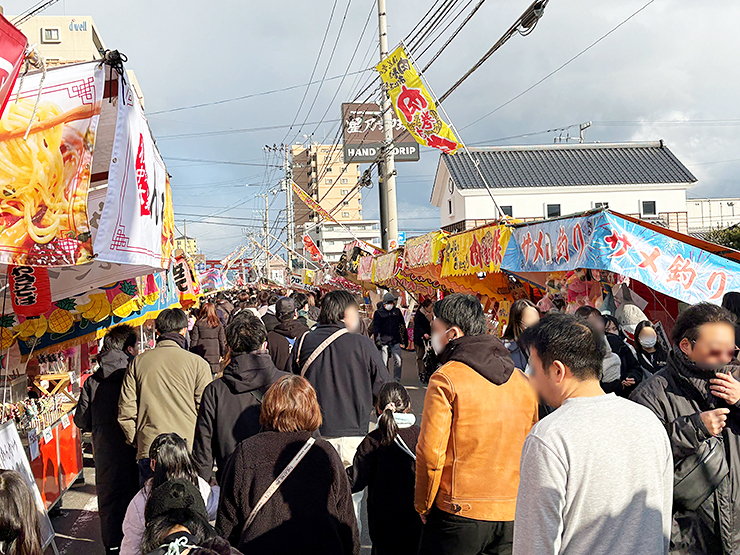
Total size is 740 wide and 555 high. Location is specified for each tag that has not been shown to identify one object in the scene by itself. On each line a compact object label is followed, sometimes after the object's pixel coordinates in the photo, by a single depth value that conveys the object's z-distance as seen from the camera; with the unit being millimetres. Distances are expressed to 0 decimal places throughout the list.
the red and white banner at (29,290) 4906
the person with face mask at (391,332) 11242
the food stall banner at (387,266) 14672
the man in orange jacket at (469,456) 2834
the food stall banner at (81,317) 6438
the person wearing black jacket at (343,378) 4348
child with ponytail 3648
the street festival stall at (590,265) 5762
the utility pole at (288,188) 43750
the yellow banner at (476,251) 8453
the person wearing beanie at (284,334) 6500
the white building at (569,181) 29438
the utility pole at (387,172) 16797
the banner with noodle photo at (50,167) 3180
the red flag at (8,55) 2662
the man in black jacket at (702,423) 2402
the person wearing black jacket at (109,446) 4816
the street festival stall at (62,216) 3271
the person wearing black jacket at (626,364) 4754
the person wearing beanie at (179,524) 1812
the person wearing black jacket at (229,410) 3883
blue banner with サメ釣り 5719
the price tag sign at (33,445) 5203
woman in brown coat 11172
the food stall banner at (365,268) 18328
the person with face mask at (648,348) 5051
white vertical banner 3812
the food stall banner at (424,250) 11094
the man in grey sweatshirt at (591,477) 1853
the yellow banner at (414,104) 10281
